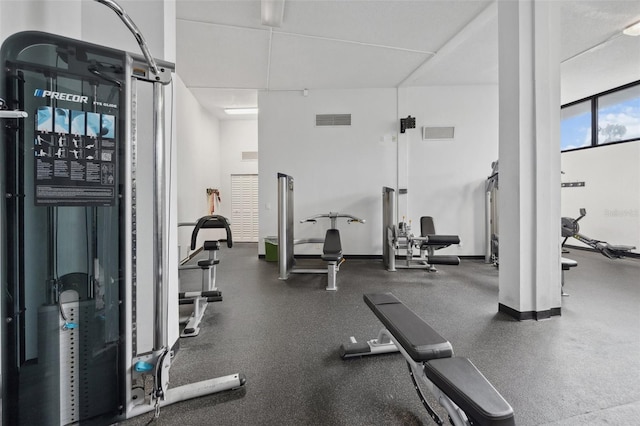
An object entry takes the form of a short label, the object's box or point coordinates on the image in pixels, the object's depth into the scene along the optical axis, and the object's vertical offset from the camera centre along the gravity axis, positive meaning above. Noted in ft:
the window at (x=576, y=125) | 18.49 +6.02
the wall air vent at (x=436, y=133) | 16.99 +4.87
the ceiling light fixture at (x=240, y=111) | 20.93 +7.89
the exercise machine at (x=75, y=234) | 3.77 -0.34
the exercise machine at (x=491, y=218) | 15.47 -0.44
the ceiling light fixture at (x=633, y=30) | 10.98 +7.44
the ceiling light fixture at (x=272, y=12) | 9.42 +7.23
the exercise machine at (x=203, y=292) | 7.55 -2.62
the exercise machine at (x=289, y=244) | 11.89 -1.62
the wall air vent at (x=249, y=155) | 23.70 +4.92
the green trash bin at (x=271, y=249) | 16.87 -2.35
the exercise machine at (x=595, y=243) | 12.43 -1.62
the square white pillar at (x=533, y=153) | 8.36 +1.80
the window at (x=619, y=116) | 15.96 +5.81
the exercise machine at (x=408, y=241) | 13.16 -1.51
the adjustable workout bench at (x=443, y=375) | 2.94 -2.11
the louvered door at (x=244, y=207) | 23.84 +0.39
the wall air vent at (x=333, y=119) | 17.34 +5.86
